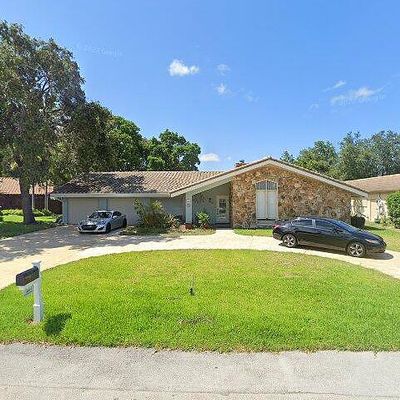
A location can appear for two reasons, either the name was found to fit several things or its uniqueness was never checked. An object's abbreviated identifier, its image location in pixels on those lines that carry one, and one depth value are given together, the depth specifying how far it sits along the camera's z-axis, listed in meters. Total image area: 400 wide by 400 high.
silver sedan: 19.95
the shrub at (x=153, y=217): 21.38
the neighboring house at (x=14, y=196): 43.66
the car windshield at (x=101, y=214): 21.62
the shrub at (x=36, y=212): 36.91
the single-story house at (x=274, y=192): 20.92
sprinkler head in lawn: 7.45
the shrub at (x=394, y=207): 23.00
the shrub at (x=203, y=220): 21.59
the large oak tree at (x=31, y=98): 20.38
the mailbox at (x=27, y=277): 5.54
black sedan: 12.56
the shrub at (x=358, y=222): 21.30
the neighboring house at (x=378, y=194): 27.14
